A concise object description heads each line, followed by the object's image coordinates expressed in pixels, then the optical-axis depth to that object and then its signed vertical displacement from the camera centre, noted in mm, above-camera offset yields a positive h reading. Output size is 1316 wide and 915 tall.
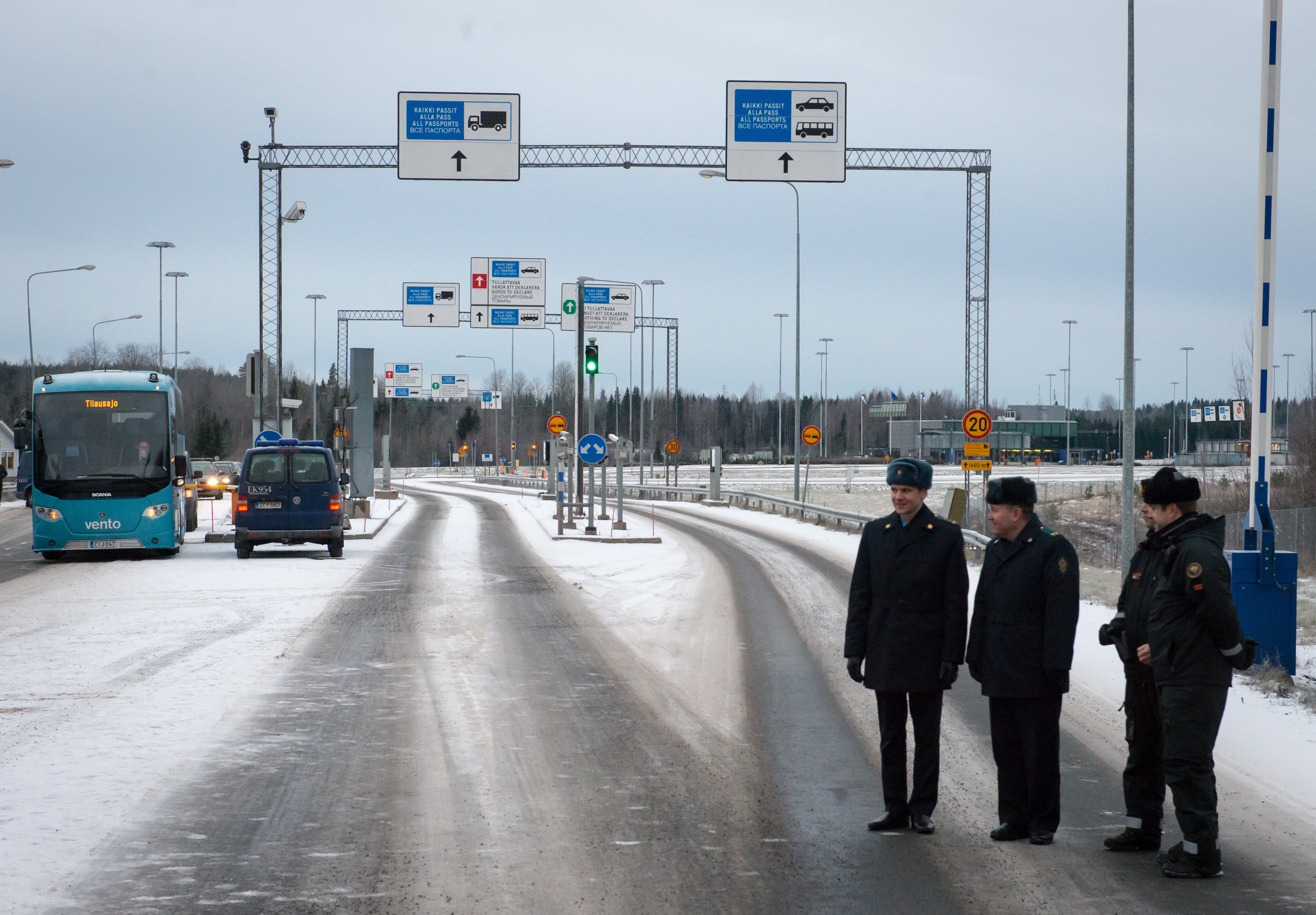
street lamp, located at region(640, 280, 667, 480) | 59688 +5571
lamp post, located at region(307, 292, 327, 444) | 76750 +6398
